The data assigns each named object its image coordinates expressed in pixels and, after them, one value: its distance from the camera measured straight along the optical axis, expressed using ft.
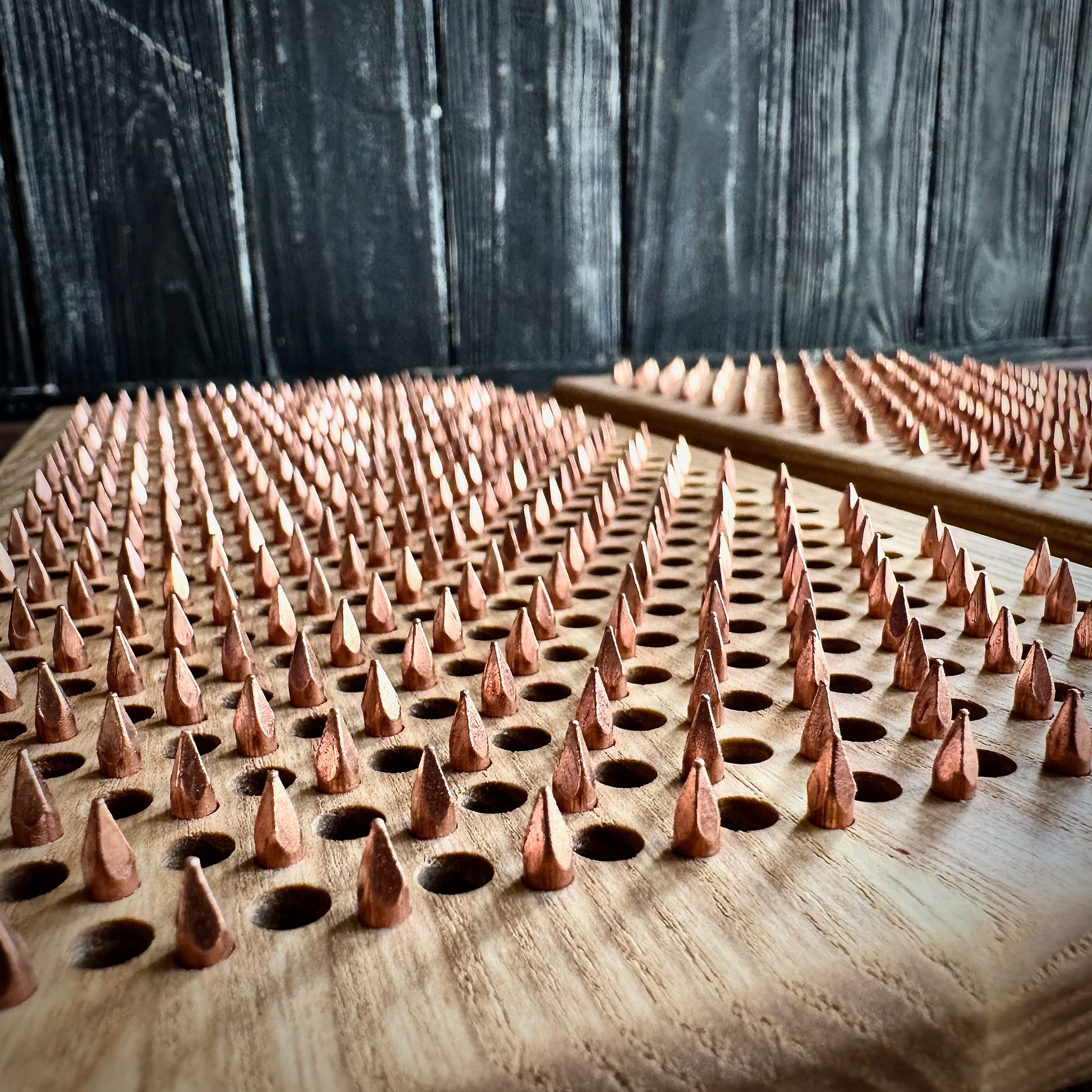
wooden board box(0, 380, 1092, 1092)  0.32
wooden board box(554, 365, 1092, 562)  0.81
